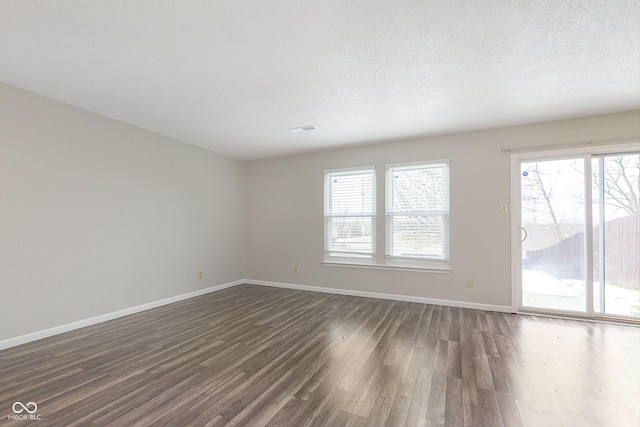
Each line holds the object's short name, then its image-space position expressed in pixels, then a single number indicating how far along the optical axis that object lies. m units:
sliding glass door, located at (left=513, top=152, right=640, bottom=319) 3.50
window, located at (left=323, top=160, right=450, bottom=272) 4.41
